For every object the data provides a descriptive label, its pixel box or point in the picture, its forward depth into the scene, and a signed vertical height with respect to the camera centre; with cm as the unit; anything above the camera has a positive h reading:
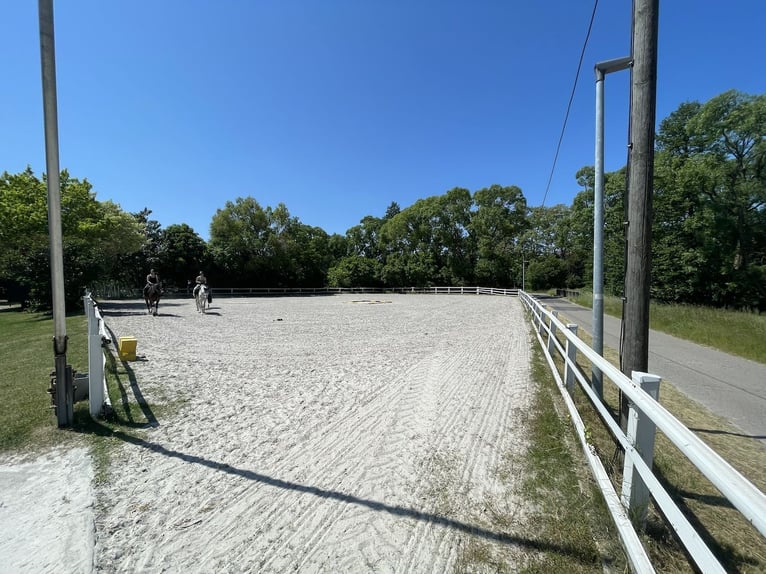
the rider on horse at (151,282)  1544 -3
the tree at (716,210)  2381 +540
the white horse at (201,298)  1648 -77
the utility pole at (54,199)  356 +85
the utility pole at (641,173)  336 +109
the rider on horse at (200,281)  1661 +3
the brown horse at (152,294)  1533 -55
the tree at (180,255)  3859 +295
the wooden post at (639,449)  217 -102
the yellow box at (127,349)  679 -131
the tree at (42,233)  1725 +246
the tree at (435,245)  4772 +533
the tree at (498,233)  4559 +670
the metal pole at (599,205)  471 +106
